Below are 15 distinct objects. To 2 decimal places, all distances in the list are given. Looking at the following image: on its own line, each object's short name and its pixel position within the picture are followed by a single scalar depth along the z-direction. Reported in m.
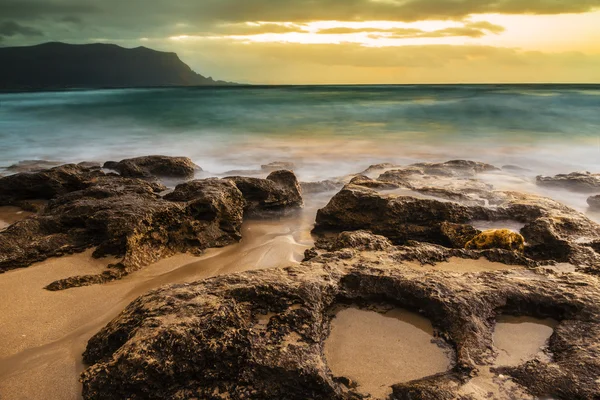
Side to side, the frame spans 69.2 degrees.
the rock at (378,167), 9.42
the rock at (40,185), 6.86
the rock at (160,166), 9.06
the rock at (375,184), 6.59
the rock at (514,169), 10.59
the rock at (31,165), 10.77
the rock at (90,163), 11.14
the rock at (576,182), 7.97
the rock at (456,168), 8.70
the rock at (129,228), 4.35
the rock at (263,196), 6.38
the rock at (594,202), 6.80
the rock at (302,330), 2.34
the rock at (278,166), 10.91
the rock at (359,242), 4.14
